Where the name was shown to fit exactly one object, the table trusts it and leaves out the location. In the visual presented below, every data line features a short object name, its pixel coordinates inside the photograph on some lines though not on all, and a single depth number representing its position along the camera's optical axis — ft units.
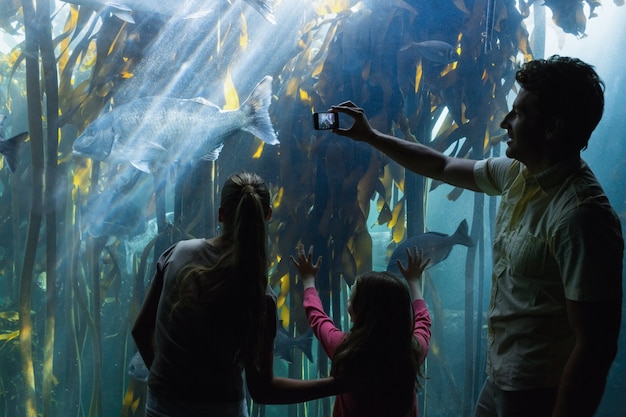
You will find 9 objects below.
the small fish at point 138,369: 12.47
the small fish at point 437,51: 12.93
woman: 5.30
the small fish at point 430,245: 12.12
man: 4.65
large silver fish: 10.76
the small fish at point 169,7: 11.83
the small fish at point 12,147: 10.59
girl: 5.97
